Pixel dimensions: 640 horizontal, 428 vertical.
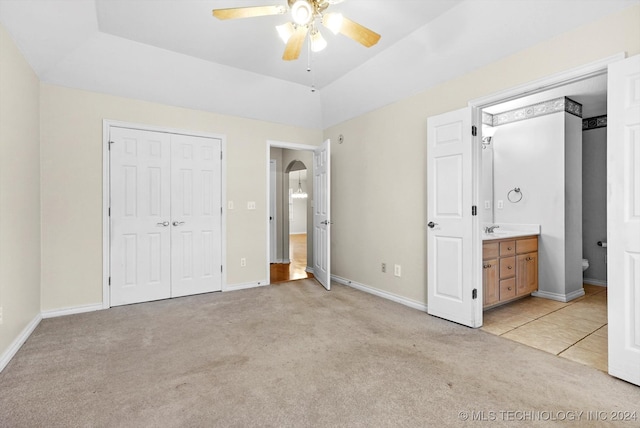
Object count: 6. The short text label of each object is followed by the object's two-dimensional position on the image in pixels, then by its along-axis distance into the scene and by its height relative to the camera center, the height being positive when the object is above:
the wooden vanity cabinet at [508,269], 3.24 -0.68
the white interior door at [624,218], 1.86 -0.05
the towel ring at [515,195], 4.20 +0.22
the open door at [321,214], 4.11 -0.04
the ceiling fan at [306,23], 1.96 +1.32
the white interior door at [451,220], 2.83 -0.09
